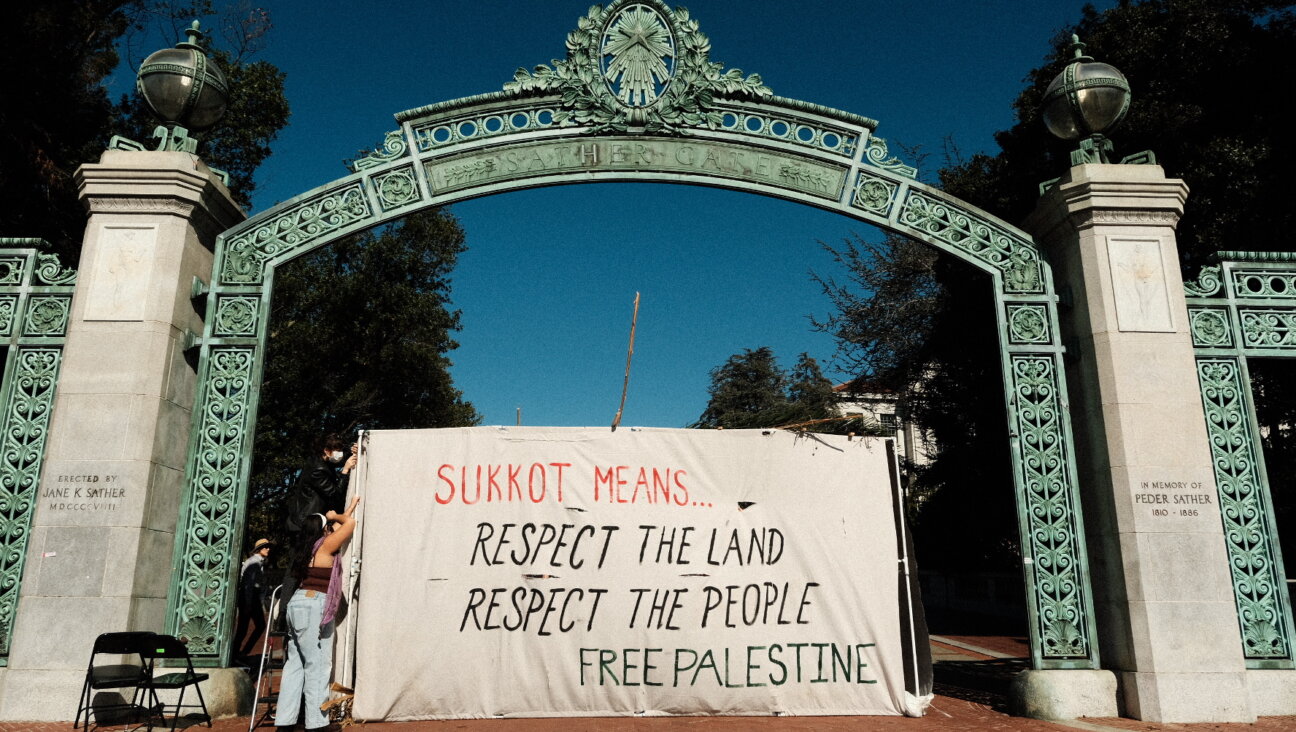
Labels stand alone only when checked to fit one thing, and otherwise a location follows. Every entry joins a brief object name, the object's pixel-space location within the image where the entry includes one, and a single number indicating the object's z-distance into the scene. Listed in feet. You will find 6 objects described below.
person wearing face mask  22.21
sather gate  22.06
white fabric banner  20.47
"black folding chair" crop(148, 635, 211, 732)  19.34
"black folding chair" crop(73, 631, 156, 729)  19.11
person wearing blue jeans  18.10
